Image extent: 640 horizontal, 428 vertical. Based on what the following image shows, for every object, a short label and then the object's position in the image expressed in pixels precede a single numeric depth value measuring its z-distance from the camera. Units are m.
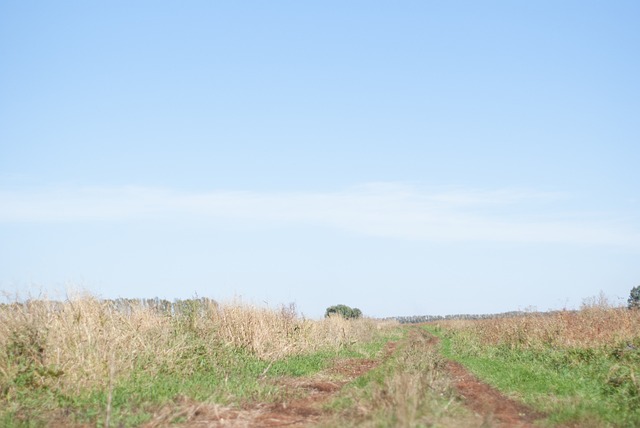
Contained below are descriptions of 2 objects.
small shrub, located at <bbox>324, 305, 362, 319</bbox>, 78.88
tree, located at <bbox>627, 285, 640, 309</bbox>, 67.75
